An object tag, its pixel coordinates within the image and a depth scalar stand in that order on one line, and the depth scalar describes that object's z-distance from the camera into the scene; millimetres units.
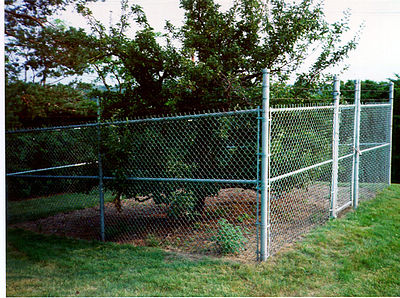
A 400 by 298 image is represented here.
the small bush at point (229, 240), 4969
